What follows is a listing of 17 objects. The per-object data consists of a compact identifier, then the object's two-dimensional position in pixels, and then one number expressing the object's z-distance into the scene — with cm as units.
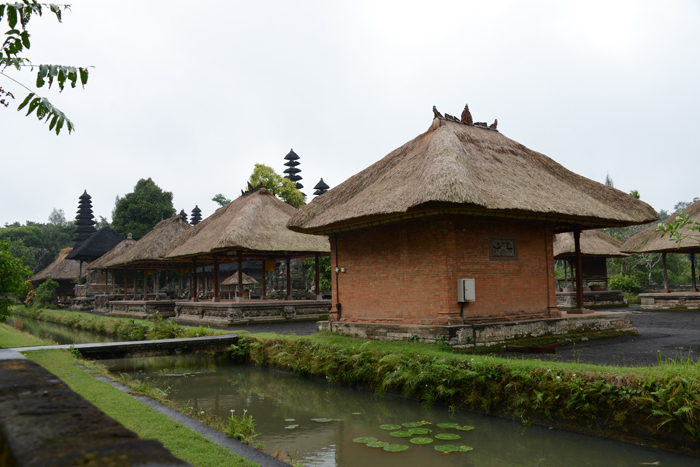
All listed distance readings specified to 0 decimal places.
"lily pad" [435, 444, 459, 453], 592
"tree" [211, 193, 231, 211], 6556
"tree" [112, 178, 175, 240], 4325
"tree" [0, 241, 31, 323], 1113
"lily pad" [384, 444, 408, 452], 605
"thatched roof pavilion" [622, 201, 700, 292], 2153
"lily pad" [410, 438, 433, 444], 617
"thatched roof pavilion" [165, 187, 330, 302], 1907
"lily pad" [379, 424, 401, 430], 688
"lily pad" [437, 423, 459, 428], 672
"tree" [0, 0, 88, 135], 384
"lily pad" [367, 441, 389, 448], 627
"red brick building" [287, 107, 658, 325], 1040
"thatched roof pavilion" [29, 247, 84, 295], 4154
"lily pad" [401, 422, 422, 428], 693
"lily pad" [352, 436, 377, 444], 645
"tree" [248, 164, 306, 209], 3788
